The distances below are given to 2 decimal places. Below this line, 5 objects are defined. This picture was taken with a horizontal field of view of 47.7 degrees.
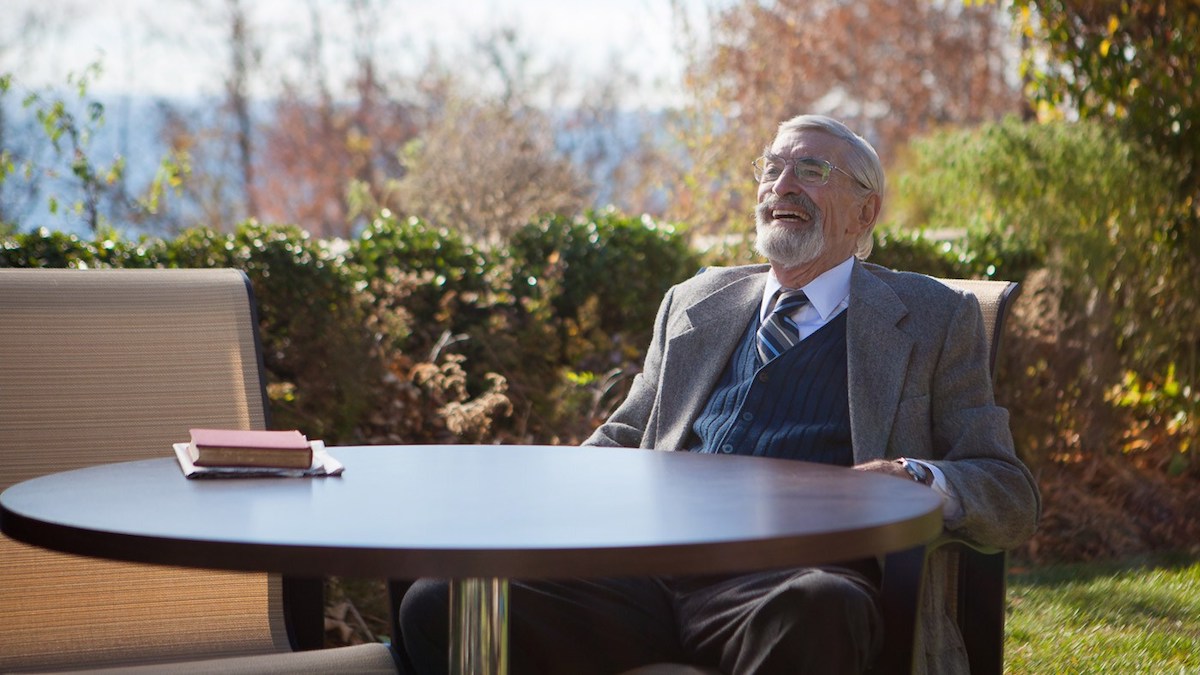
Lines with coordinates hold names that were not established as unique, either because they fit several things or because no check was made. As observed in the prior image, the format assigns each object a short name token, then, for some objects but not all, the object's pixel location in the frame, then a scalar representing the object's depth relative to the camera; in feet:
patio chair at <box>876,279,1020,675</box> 7.83
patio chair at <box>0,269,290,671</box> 8.63
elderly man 7.36
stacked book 6.82
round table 4.96
